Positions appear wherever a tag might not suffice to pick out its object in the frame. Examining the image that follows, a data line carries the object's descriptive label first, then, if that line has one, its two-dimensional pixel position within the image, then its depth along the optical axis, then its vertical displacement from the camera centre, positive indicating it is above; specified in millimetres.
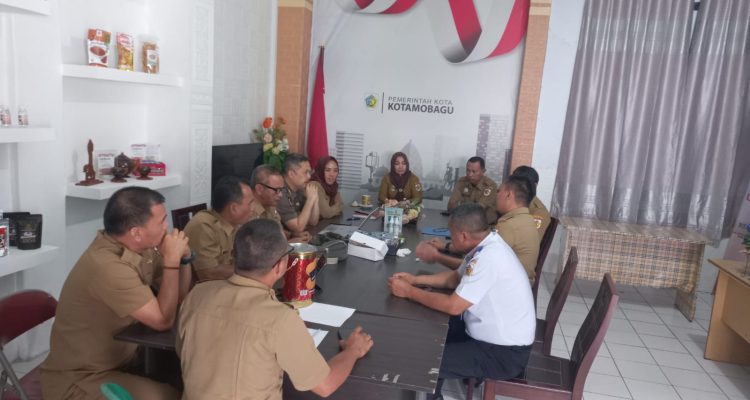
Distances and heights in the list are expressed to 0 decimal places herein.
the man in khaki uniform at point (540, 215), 3694 -485
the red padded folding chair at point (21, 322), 1707 -730
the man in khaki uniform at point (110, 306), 1652 -602
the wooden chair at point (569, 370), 2023 -958
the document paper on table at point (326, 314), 1905 -673
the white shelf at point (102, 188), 3070 -445
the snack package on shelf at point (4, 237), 2523 -623
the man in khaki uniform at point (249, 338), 1371 -553
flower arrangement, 5031 -164
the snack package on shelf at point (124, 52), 3365 +384
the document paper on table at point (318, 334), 1754 -686
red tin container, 1954 -554
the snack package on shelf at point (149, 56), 3539 +391
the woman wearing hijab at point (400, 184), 4996 -465
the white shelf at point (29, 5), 2470 +478
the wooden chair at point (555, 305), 2502 -750
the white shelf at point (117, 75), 2930 +228
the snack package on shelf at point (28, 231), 2643 -613
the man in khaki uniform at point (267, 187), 3029 -353
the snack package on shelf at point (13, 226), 2648 -593
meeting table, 1566 -683
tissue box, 2711 -585
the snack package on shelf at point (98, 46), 3129 +382
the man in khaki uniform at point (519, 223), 2904 -430
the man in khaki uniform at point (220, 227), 2320 -478
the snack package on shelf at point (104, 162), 3383 -315
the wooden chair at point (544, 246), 3301 -656
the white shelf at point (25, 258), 2490 -733
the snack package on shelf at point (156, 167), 3719 -352
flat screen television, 4320 -321
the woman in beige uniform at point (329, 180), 4094 -419
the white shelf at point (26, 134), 2473 -133
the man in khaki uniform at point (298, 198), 3346 -474
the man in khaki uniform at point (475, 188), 4824 -437
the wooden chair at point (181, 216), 2930 -543
